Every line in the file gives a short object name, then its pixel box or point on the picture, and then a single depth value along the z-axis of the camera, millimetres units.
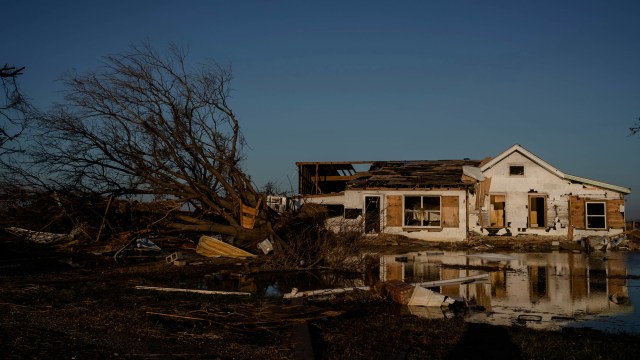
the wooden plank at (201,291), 9430
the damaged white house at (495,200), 24969
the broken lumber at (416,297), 8859
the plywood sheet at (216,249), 16094
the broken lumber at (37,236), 16359
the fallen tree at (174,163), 16734
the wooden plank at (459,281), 11062
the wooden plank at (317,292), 9422
